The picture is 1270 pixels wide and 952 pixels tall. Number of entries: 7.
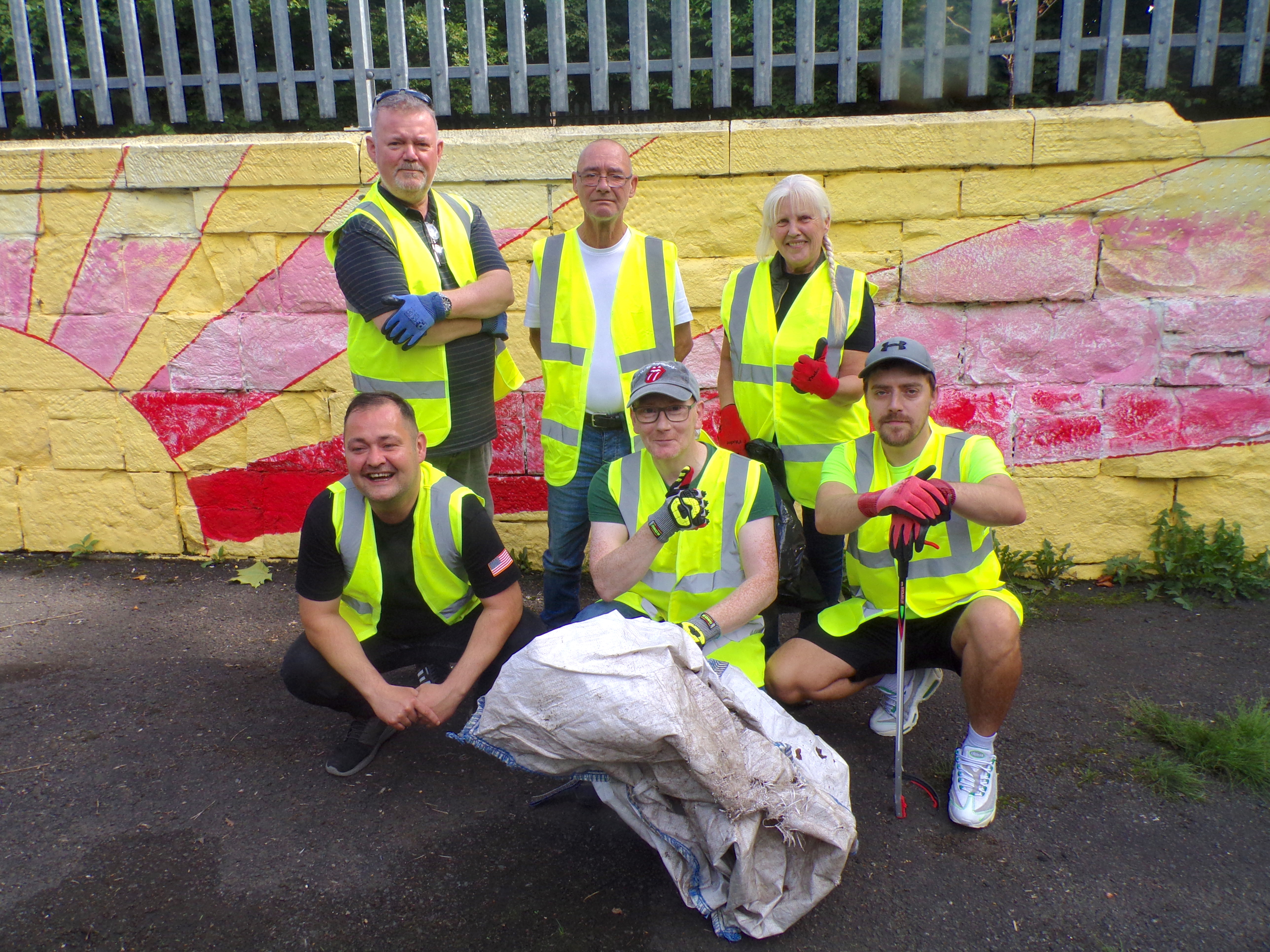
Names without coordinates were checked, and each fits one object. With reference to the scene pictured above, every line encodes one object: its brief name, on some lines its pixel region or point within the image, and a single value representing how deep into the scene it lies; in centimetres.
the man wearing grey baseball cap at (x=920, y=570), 251
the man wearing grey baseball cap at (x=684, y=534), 254
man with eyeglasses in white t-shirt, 314
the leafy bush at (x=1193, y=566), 408
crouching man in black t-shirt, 258
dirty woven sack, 191
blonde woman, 302
